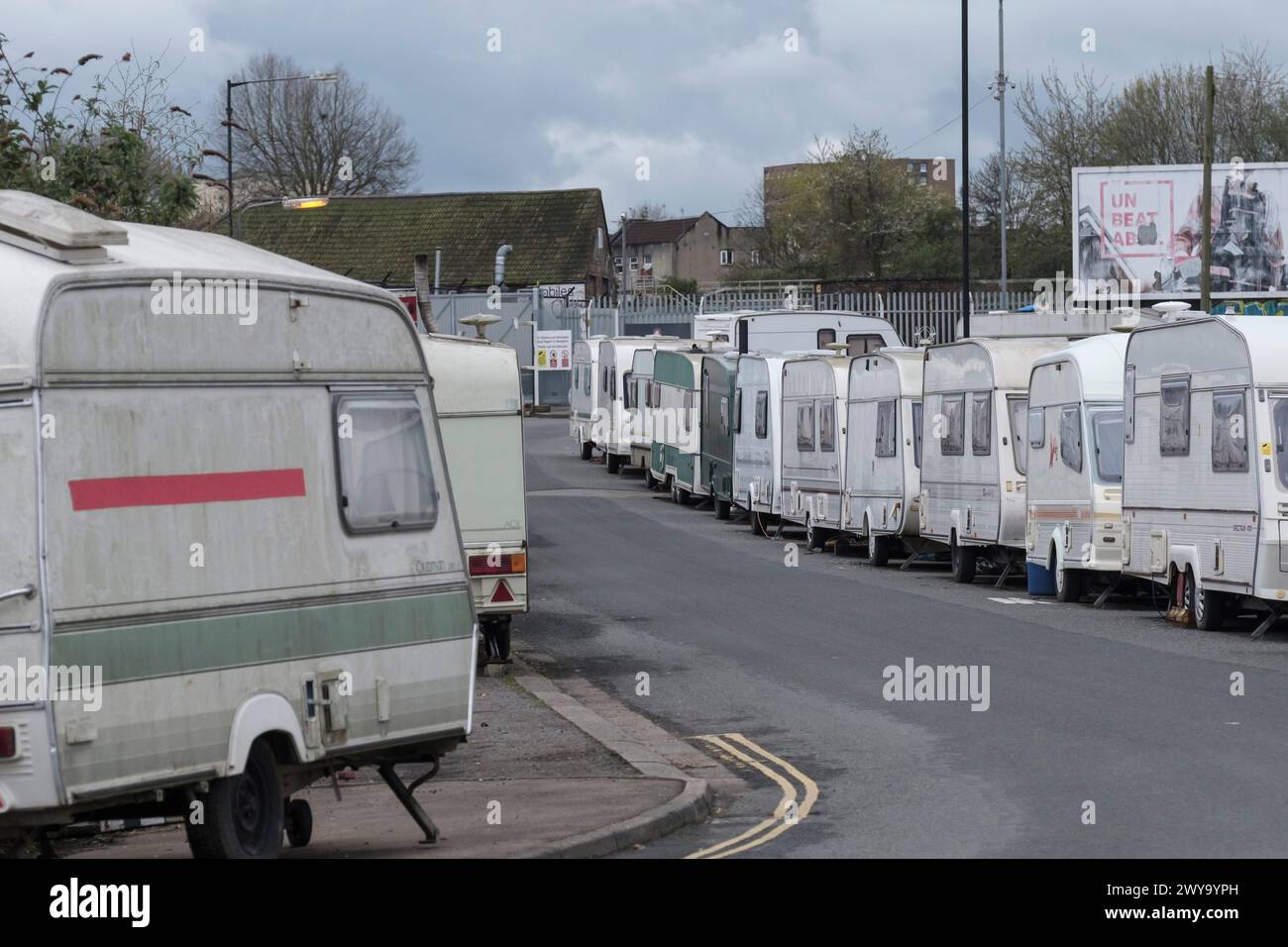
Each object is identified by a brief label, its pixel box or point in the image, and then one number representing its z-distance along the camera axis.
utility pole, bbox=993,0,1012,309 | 67.36
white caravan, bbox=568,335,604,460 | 51.88
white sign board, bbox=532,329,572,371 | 69.06
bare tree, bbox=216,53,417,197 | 83.69
